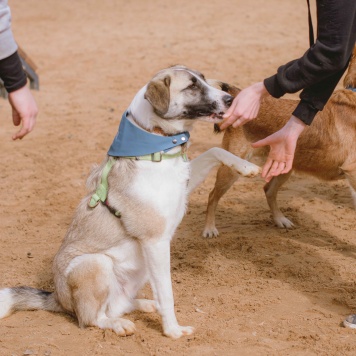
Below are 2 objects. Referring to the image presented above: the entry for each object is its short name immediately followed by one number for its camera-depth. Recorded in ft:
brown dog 19.67
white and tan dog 13.91
